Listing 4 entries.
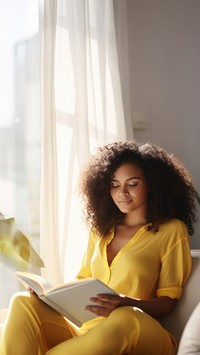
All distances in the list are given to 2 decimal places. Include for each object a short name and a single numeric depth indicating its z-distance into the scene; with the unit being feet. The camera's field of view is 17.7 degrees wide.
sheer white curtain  9.23
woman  6.51
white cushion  6.14
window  8.79
